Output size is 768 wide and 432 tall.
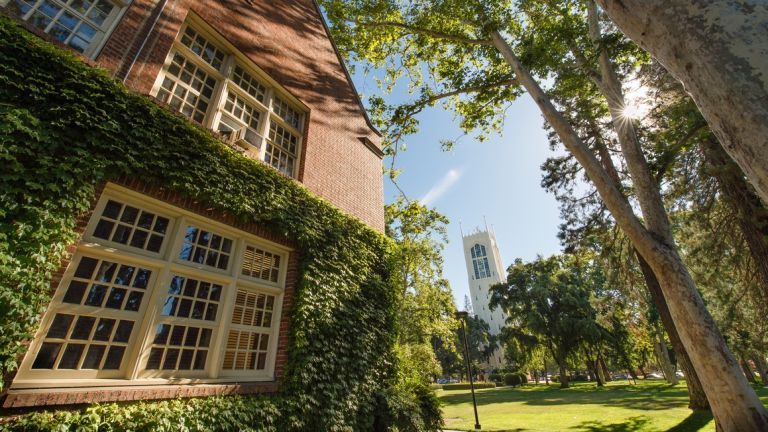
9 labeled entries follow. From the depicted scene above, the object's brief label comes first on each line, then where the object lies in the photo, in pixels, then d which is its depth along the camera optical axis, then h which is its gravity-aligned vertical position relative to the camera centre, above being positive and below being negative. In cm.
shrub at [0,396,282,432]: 302 -23
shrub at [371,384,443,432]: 633 -52
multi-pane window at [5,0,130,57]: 473 +507
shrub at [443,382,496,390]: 4139 -48
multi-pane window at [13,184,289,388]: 366 +106
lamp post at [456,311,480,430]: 1502 +282
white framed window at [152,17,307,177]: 609 +546
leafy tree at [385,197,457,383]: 2245 +669
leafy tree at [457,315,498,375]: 6775 +729
